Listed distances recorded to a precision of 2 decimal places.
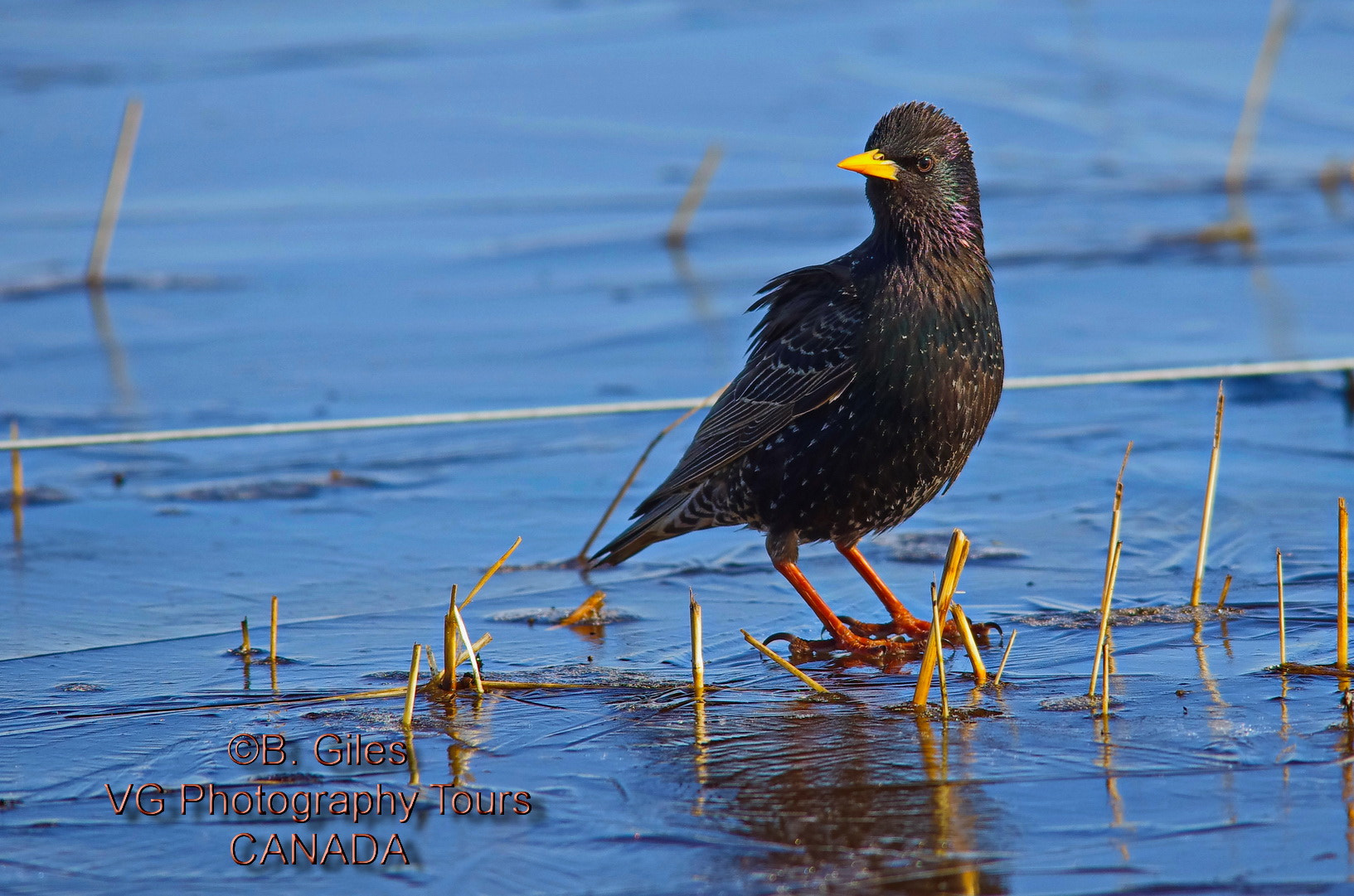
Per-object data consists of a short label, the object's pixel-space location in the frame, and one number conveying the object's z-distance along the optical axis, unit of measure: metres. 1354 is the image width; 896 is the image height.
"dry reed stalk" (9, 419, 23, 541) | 11.42
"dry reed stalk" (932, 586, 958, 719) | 7.36
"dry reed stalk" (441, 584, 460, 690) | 7.80
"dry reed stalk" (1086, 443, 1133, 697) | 7.55
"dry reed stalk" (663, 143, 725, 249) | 20.20
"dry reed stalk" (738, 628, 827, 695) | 7.73
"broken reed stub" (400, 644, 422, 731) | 7.35
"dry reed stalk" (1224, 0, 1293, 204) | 20.20
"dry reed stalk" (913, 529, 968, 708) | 7.48
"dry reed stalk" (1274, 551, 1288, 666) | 7.69
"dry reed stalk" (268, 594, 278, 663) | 8.30
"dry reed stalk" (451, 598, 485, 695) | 7.79
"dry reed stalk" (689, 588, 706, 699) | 7.59
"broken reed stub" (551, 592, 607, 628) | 9.42
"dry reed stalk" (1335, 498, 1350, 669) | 7.55
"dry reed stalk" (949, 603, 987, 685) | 7.34
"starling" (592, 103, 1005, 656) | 9.41
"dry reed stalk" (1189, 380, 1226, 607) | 8.96
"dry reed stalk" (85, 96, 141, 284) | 18.31
